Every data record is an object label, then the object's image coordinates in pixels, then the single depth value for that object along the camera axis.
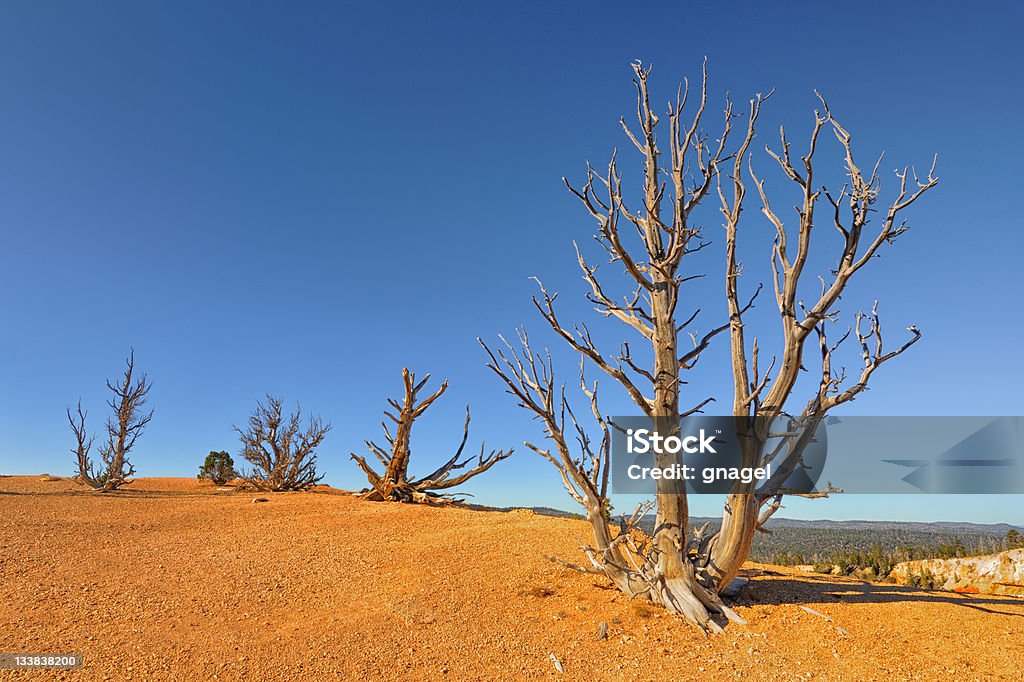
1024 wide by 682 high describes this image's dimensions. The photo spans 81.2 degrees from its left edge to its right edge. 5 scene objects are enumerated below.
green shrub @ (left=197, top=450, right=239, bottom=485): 22.28
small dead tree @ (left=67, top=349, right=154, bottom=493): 18.30
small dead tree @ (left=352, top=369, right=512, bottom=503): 14.59
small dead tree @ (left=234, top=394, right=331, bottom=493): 19.09
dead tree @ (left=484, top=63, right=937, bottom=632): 6.62
